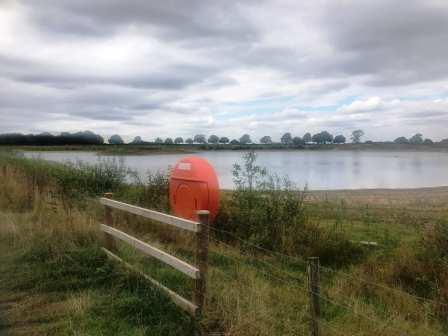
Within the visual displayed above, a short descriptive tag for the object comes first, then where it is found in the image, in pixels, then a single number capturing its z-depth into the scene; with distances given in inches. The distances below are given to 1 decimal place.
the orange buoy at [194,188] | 327.0
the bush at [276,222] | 356.2
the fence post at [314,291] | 158.9
